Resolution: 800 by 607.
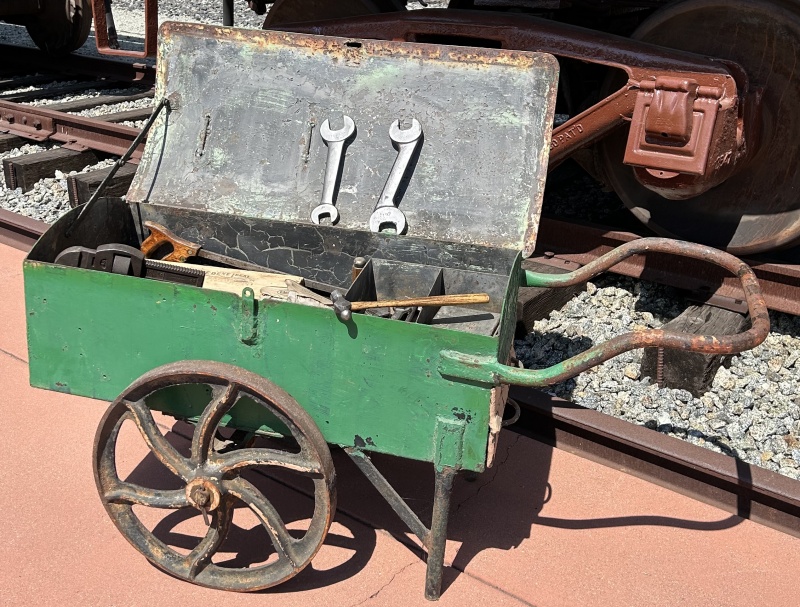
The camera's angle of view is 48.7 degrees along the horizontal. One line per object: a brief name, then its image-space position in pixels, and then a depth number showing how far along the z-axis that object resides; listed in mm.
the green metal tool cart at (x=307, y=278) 2736
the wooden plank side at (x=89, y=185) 5641
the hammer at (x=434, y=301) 2904
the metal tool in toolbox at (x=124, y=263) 3176
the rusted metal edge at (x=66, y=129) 6688
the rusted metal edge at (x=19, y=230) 5488
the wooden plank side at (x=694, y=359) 3951
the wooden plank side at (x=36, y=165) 6406
